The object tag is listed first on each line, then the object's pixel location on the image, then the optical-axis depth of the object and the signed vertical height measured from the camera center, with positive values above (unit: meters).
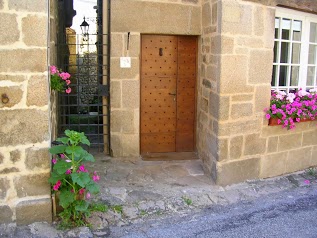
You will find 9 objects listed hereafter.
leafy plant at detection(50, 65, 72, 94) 4.32 -0.12
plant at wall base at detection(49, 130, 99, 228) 3.40 -1.06
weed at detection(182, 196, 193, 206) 4.24 -1.52
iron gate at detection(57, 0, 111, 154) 5.60 -0.10
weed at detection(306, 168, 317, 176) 5.41 -1.47
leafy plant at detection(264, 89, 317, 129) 4.96 -0.47
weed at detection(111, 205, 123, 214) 3.93 -1.51
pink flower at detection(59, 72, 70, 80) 4.39 -0.08
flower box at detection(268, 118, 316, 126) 5.00 -0.67
